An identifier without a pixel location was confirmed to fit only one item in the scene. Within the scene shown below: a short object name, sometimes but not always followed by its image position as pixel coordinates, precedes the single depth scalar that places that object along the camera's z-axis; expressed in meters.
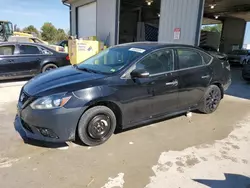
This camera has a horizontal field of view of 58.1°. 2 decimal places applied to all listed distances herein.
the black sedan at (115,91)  3.04
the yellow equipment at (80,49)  9.53
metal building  7.90
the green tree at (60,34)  46.56
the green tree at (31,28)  52.08
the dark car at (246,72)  8.77
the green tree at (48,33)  46.93
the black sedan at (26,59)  7.20
